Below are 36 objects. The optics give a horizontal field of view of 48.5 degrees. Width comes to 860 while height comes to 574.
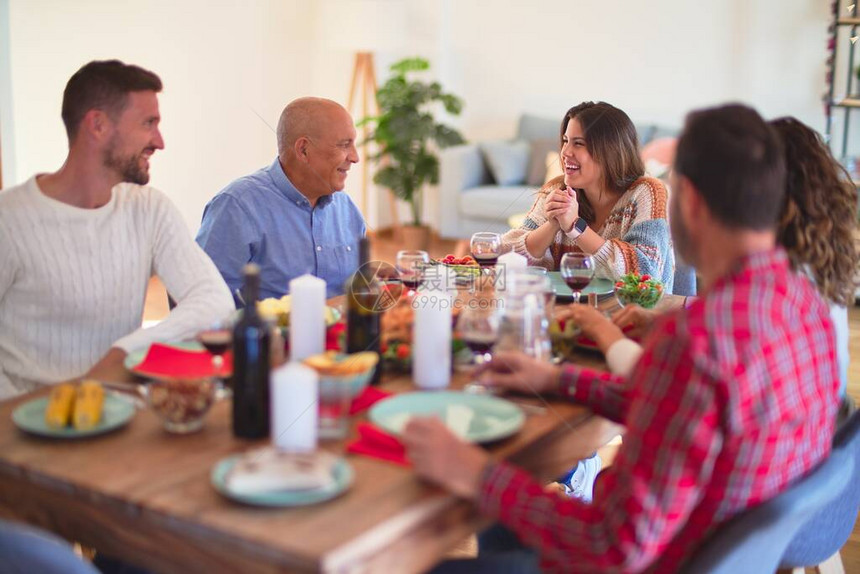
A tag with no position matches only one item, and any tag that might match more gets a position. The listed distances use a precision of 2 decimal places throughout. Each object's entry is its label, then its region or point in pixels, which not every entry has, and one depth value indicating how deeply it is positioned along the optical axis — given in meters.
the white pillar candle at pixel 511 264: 2.17
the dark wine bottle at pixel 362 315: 1.65
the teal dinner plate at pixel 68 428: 1.37
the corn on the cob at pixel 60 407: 1.38
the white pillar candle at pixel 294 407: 1.28
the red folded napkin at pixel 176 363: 1.67
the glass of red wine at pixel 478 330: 1.67
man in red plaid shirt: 1.14
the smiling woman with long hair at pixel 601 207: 2.73
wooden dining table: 1.10
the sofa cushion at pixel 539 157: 6.43
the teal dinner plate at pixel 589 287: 2.37
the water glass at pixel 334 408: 1.39
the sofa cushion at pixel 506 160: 6.53
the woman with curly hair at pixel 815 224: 1.75
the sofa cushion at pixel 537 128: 6.75
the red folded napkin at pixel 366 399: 1.53
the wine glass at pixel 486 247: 2.43
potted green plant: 6.60
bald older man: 2.79
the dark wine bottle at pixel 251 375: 1.37
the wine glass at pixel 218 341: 1.68
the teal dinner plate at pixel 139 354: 1.71
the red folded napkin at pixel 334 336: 1.85
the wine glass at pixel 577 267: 2.13
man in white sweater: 2.01
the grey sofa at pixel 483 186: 6.29
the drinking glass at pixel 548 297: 1.83
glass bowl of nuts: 1.39
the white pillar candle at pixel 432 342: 1.61
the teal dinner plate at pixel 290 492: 1.16
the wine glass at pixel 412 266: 2.25
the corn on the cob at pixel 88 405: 1.39
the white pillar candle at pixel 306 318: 1.67
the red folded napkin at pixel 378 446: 1.34
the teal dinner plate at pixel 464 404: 1.40
